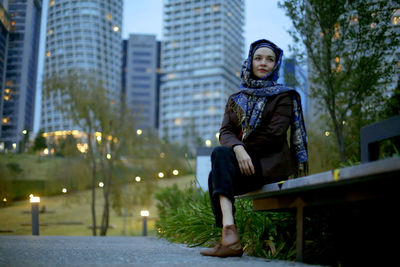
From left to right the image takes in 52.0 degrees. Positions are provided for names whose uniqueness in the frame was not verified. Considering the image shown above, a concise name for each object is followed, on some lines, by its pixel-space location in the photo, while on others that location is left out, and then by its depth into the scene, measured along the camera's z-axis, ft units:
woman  7.09
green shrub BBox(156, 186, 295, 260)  7.77
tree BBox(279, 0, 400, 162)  15.11
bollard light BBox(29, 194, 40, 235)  16.20
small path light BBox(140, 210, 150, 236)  34.94
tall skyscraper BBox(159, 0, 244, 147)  254.88
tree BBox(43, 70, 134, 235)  50.89
